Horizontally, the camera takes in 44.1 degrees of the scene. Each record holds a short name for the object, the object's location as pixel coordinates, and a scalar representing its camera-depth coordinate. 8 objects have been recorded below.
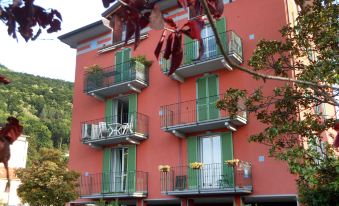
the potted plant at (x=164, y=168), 16.33
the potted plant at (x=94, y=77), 19.31
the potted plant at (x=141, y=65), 18.22
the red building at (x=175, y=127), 15.16
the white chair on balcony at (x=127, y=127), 17.66
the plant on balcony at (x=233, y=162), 14.59
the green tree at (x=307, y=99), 10.01
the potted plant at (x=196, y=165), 15.44
